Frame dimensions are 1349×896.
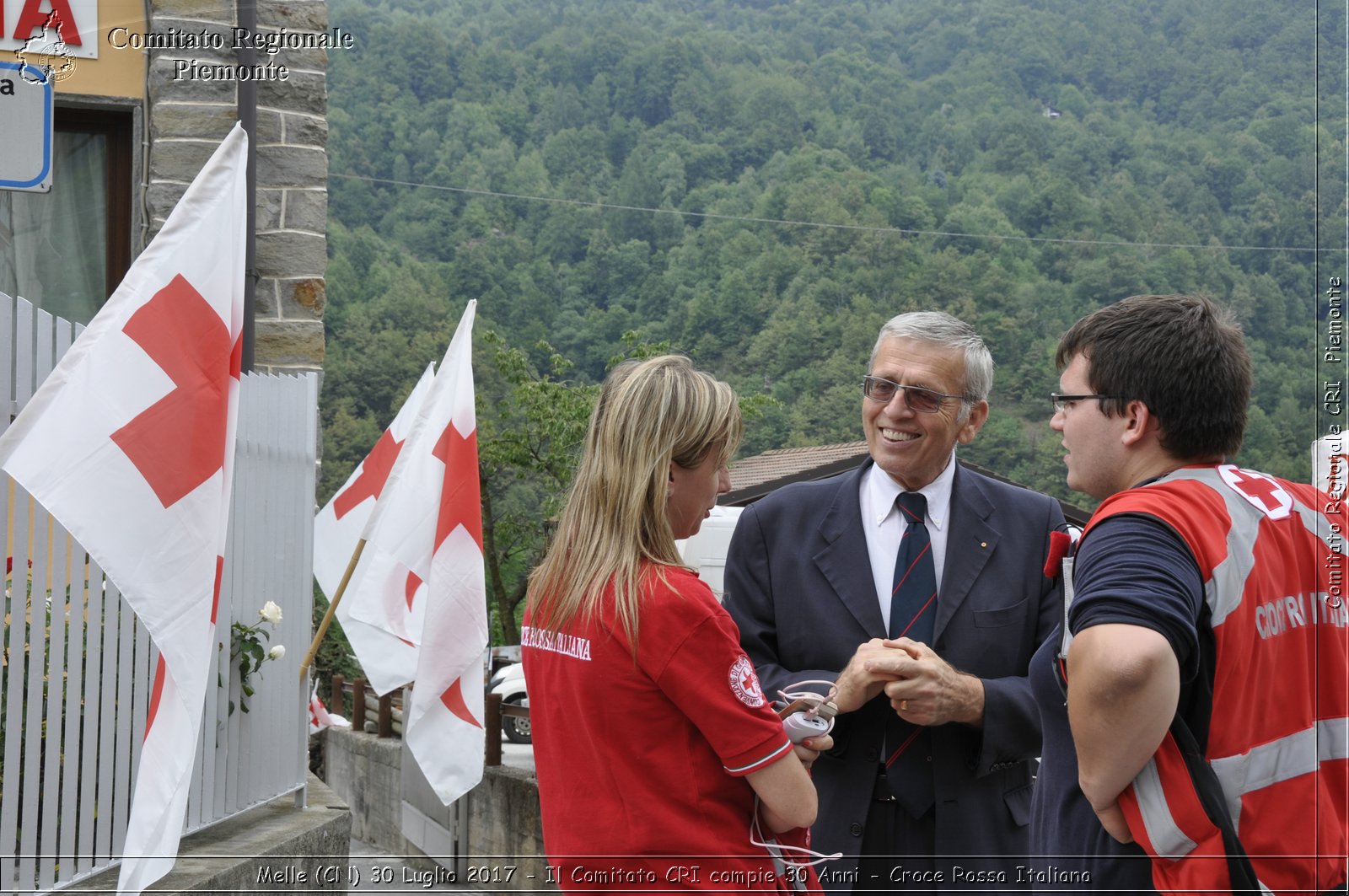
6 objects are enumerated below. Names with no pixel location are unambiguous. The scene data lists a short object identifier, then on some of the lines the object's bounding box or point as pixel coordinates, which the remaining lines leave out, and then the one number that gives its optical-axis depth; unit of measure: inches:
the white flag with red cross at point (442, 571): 256.7
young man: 83.8
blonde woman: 90.4
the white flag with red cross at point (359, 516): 301.6
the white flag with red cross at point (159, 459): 125.3
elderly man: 125.2
